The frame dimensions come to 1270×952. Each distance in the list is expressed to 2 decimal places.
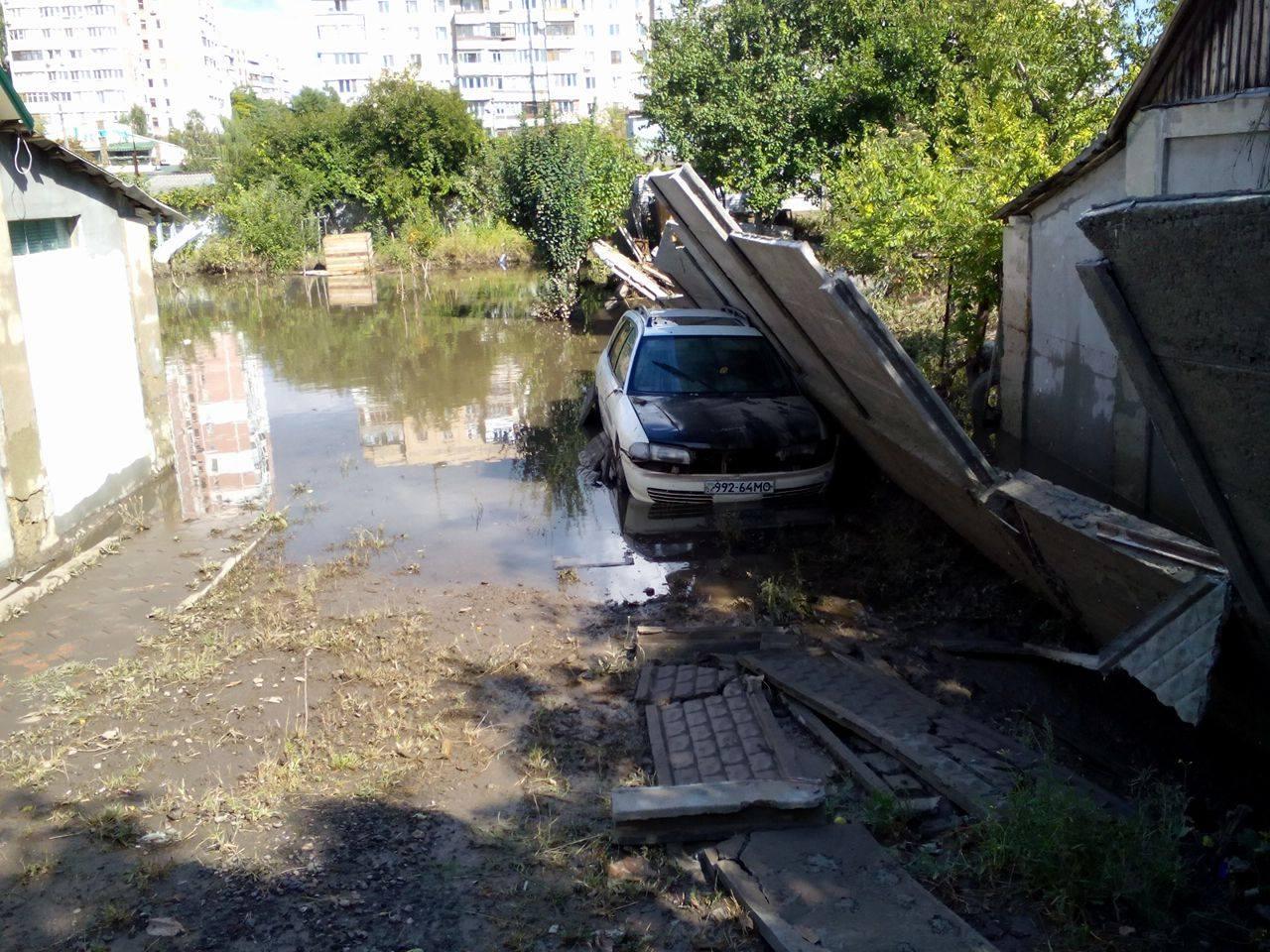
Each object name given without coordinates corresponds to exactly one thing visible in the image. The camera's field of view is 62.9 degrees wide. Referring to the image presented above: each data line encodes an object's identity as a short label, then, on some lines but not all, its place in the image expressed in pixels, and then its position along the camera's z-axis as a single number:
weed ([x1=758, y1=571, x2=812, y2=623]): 6.87
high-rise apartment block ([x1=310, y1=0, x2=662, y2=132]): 82.50
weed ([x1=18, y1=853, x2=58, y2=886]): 4.17
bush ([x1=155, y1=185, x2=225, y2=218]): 39.25
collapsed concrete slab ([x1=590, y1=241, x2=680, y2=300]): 19.30
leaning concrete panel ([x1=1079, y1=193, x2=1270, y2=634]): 2.66
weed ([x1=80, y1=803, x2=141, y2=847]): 4.45
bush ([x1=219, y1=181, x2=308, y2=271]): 36.88
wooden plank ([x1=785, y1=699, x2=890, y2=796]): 4.59
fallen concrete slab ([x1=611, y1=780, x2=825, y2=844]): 4.22
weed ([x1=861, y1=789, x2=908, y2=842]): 4.25
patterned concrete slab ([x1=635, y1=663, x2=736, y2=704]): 5.71
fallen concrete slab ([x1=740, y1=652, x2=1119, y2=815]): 4.43
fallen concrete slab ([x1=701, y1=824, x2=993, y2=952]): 3.57
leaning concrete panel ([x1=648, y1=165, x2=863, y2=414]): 8.36
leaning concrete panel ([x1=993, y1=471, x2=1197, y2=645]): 4.40
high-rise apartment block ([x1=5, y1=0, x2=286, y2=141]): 106.44
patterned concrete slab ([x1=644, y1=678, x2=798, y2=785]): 4.79
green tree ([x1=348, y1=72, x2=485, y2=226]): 39.59
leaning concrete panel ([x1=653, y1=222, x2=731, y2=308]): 12.01
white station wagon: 8.58
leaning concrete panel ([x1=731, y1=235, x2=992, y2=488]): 5.92
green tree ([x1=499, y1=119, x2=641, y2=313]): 22.30
